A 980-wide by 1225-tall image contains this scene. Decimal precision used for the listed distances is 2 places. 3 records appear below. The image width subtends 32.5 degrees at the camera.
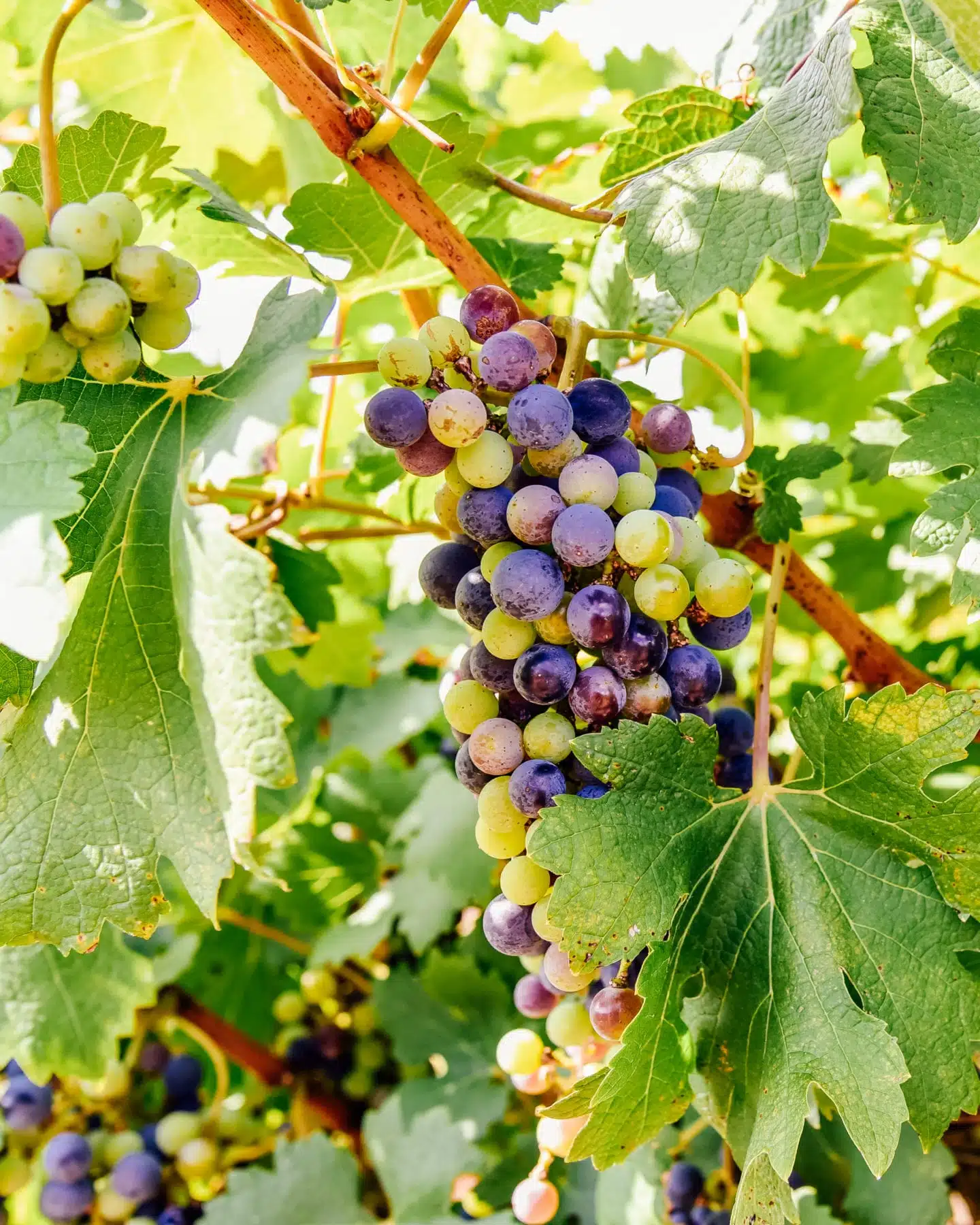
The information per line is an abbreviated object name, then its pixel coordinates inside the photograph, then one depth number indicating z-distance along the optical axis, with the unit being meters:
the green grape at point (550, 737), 0.36
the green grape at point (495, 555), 0.37
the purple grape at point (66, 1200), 0.55
